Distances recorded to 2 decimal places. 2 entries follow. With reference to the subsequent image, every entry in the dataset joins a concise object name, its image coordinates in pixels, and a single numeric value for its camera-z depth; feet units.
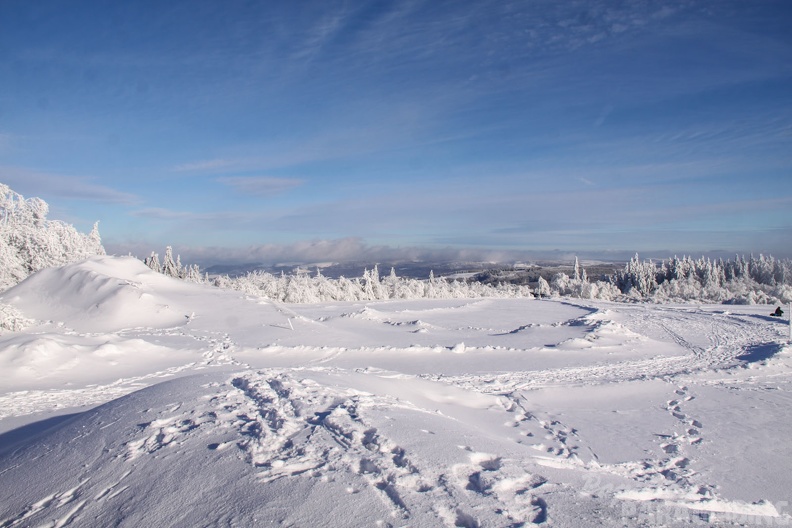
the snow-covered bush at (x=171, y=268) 183.17
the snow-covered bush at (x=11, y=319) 50.21
